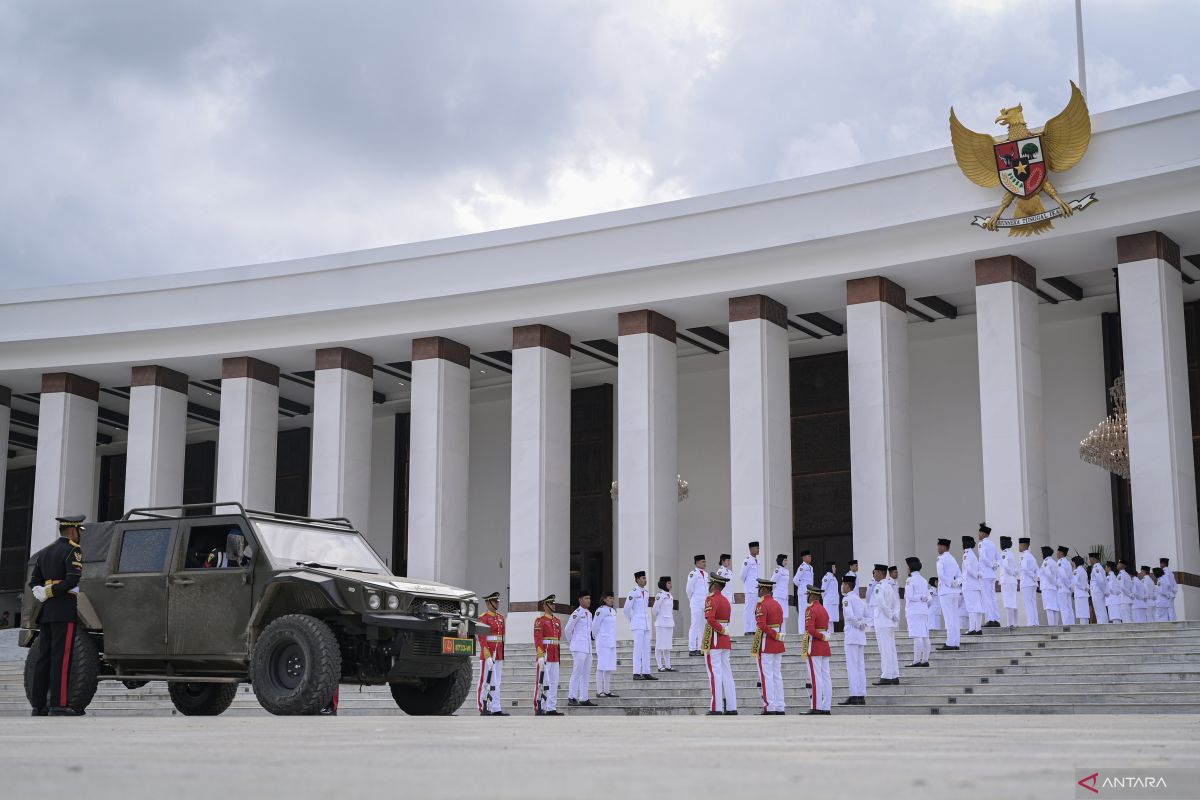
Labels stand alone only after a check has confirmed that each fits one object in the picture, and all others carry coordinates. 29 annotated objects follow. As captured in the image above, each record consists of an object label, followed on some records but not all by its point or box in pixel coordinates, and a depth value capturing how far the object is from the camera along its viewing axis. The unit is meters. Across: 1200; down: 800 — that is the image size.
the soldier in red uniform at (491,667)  16.38
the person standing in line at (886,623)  16.08
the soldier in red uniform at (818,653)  14.27
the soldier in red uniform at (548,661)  16.34
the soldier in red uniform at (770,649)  13.97
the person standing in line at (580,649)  16.92
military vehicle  10.13
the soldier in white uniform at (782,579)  21.72
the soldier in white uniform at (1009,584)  19.31
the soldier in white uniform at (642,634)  19.14
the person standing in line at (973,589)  18.91
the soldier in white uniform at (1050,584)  19.91
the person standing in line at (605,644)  17.75
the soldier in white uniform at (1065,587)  19.97
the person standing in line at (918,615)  17.03
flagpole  22.94
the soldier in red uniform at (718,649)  14.10
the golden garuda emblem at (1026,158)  21.33
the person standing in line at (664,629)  19.36
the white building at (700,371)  22.36
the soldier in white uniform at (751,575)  21.59
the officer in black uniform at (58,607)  10.81
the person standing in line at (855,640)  15.30
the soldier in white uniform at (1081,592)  20.30
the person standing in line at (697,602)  19.73
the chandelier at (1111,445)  22.47
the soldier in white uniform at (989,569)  18.95
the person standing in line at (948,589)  18.22
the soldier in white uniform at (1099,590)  20.22
